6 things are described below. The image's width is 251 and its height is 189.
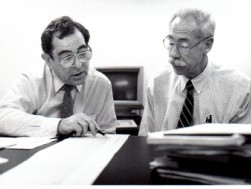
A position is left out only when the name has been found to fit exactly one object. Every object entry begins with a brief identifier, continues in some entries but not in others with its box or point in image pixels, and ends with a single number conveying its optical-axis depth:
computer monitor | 3.74
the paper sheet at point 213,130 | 0.71
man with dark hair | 1.90
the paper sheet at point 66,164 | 0.77
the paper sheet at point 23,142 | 1.17
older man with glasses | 1.91
